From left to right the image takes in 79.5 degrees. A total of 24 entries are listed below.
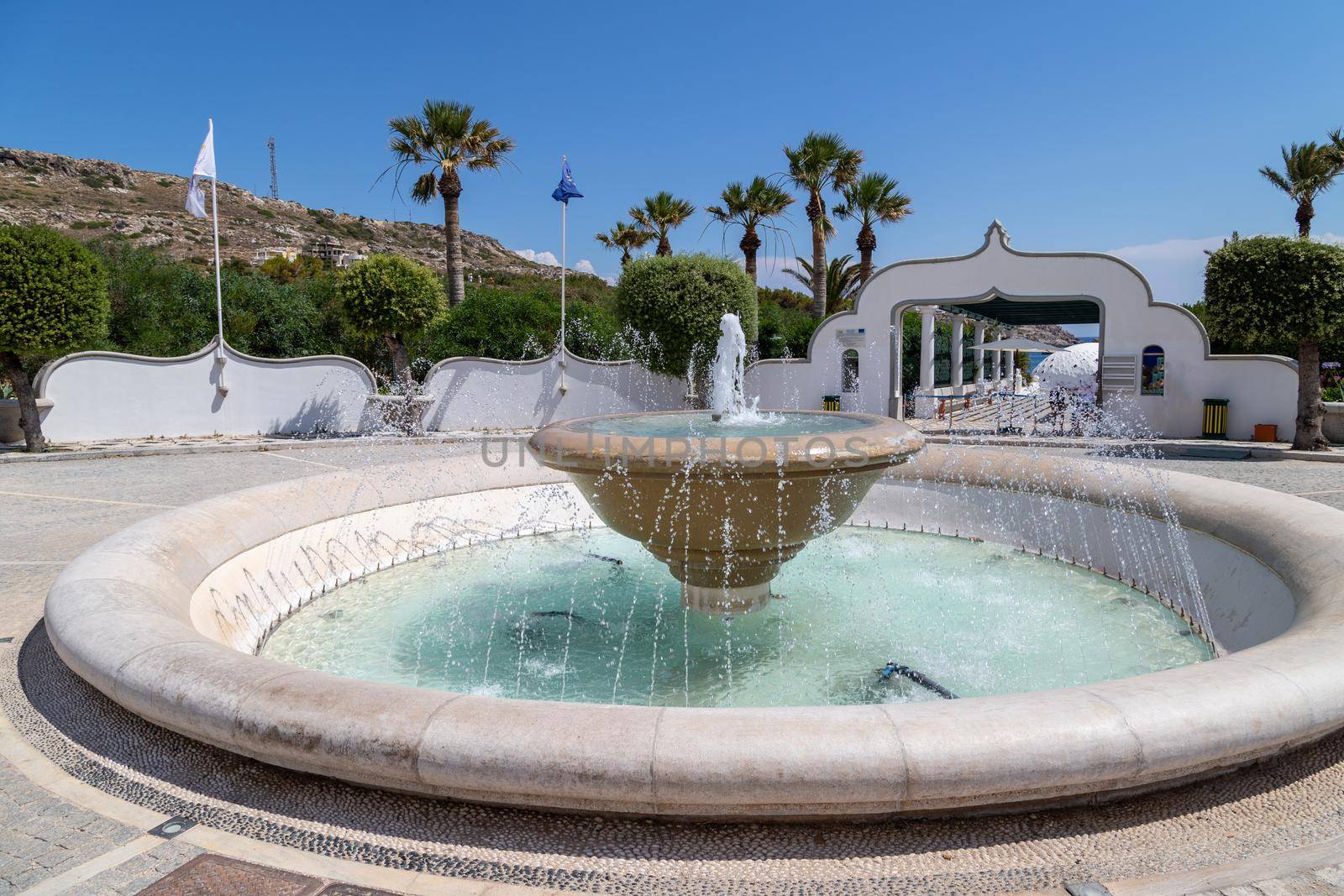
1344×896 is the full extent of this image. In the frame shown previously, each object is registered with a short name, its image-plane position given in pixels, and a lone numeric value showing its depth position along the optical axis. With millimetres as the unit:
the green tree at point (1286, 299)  15445
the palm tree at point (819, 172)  29484
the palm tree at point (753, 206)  30859
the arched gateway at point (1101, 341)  18859
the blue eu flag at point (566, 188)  21562
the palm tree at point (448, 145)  24828
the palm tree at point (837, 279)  34375
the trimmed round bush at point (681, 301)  21453
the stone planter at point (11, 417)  17312
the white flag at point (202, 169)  18766
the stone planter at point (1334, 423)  17281
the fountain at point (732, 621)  2875
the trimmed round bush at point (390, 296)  20688
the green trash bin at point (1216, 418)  18812
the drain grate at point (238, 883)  2668
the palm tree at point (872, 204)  31297
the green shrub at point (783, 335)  28500
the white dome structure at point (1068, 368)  35969
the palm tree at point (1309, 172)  26380
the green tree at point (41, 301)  15141
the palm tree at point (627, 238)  39812
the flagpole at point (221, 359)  19656
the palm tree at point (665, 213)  34281
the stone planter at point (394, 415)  21125
